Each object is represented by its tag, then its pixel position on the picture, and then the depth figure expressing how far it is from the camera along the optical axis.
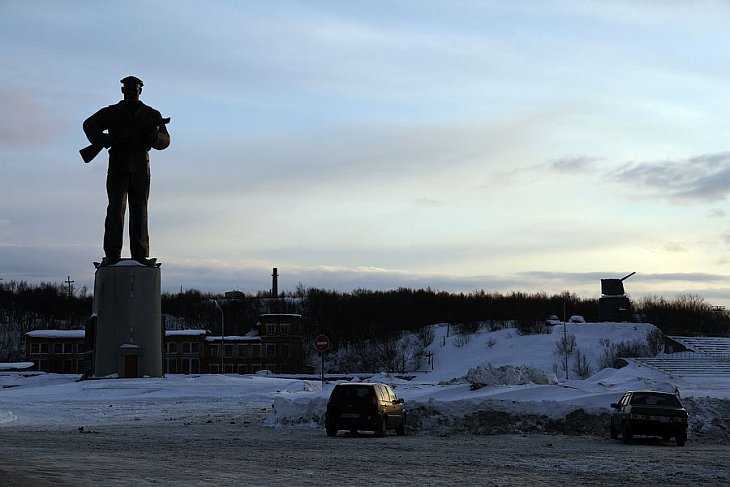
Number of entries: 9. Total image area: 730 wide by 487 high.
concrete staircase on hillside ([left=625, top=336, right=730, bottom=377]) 71.94
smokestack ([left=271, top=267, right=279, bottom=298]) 159.12
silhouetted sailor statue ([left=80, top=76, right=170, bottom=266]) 60.16
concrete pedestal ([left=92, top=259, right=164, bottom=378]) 59.50
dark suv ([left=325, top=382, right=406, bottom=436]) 25.48
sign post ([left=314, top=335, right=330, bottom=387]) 38.81
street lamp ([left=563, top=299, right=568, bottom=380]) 99.47
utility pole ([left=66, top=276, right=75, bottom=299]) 156.29
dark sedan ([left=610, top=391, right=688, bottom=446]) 23.98
